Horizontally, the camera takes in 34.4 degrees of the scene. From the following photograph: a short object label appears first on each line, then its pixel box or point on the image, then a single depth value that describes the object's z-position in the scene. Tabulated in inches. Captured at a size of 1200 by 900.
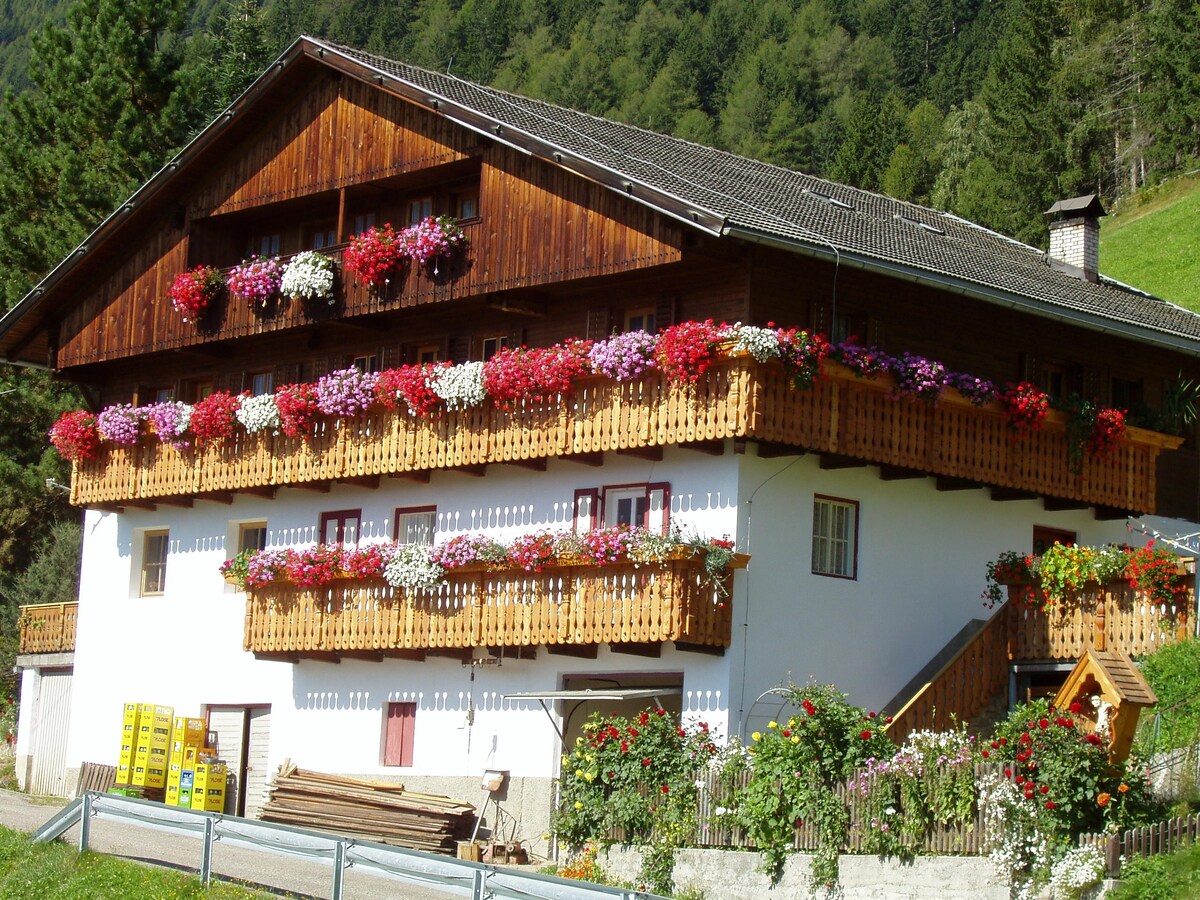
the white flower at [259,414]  1167.6
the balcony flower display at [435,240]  1096.8
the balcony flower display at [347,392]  1114.1
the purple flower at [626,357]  968.3
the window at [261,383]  1268.5
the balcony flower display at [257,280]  1193.4
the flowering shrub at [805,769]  804.0
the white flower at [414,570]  1047.0
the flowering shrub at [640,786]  853.2
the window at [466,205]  1156.2
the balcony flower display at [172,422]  1222.9
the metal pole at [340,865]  719.7
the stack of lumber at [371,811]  1020.7
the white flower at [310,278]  1155.9
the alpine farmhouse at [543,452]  978.1
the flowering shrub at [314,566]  1098.7
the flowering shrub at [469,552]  1016.9
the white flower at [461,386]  1049.5
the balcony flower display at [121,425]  1261.1
